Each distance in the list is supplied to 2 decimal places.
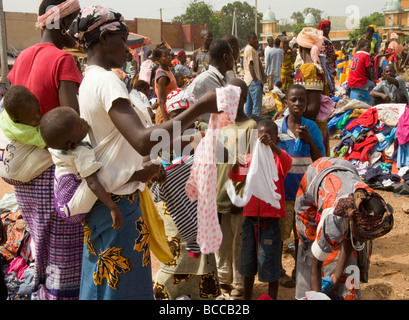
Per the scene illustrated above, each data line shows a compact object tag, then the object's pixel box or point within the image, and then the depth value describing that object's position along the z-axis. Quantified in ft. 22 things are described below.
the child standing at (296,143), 13.33
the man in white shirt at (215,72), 13.32
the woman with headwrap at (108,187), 7.16
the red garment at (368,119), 23.58
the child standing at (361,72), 29.19
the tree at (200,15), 216.13
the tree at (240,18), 236.22
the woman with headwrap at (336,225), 8.63
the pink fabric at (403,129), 21.74
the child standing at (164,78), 22.15
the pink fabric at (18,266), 13.69
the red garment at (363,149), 23.25
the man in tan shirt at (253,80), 30.25
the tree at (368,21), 143.56
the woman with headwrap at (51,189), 8.91
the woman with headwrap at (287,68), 41.16
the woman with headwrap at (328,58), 19.95
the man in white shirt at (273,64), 45.11
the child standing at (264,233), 11.64
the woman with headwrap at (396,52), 51.08
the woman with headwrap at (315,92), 15.62
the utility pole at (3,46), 52.21
